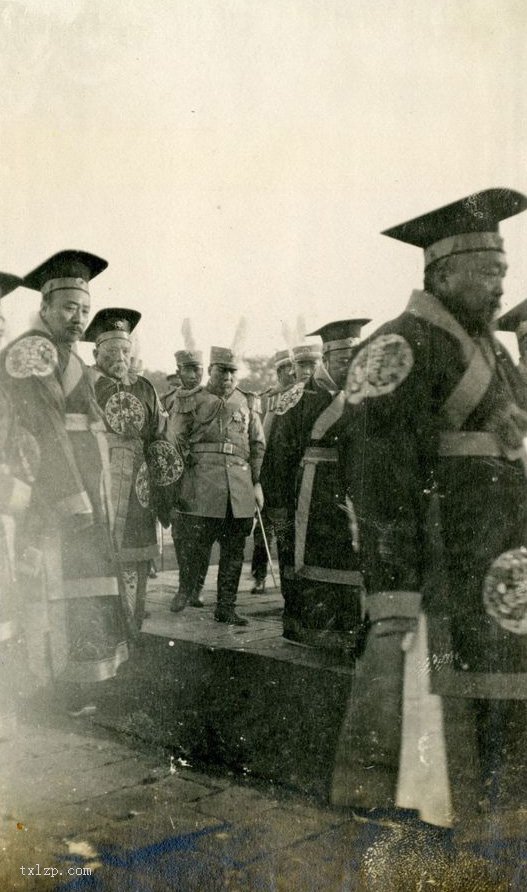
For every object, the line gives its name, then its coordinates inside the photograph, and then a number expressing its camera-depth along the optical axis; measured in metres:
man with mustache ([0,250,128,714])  3.96
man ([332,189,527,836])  2.83
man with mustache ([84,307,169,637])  5.06
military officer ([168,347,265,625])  6.13
